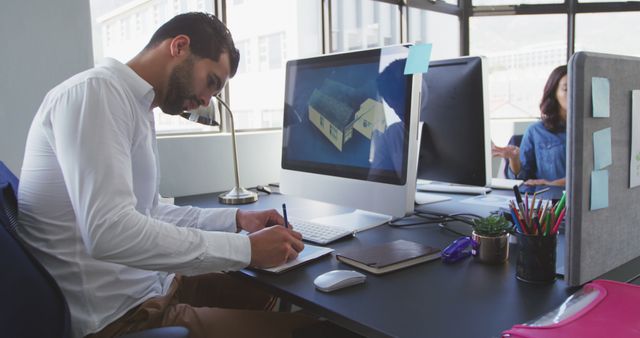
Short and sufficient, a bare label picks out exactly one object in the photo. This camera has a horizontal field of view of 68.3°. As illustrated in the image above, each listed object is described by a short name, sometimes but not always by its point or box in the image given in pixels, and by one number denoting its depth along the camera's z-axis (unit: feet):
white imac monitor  3.96
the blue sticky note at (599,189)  2.63
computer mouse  2.72
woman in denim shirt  7.72
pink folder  1.98
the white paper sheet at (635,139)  2.91
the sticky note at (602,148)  2.63
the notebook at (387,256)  3.03
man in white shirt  2.71
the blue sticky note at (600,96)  2.59
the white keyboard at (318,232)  3.80
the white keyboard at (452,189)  6.02
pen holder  2.72
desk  2.24
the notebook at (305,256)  3.10
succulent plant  3.15
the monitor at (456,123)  4.75
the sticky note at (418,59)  3.77
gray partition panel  2.57
